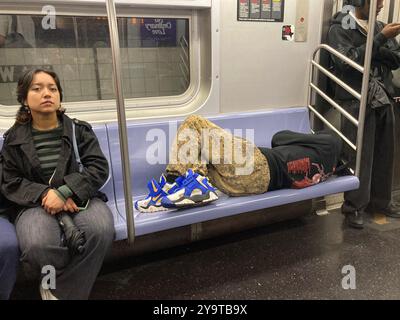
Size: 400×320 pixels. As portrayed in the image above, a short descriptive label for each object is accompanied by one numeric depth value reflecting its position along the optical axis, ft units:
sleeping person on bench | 7.52
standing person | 9.22
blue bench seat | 6.70
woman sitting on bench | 5.81
